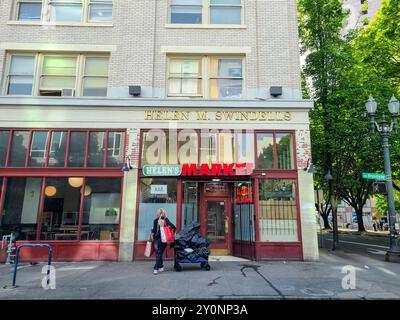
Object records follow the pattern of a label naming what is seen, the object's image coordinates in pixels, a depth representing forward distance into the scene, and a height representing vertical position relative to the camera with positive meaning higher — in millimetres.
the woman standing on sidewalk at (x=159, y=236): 8711 -852
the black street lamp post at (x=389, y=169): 11109 +1767
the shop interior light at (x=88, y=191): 11344 +662
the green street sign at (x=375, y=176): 11875 +1493
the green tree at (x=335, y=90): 15555 +6940
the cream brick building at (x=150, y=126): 11164 +3404
